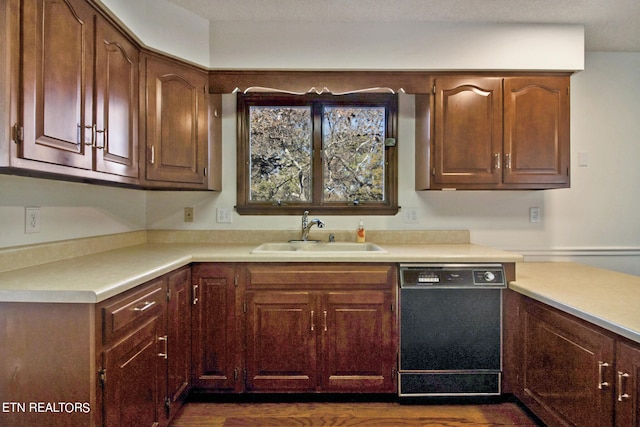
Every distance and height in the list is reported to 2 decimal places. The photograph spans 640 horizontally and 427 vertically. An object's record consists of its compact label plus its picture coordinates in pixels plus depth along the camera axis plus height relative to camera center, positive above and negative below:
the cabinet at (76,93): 1.23 +0.50
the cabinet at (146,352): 1.27 -0.59
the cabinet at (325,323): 2.04 -0.63
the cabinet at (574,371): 1.30 -0.67
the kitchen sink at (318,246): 2.47 -0.22
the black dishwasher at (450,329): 2.02 -0.66
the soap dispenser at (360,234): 2.53 -0.14
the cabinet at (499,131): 2.28 +0.55
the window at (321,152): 2.64 +0.47
